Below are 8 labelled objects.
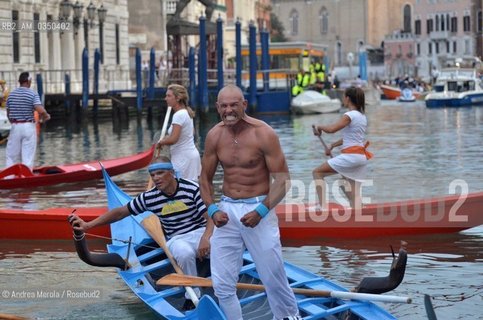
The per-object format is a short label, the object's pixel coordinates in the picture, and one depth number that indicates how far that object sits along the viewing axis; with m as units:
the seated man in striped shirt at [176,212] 8.26
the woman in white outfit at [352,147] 11.48
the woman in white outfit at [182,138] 11.46
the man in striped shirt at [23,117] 15.19
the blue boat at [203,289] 7.25
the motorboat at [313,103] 42.09
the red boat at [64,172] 15.76
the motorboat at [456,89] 50.12
